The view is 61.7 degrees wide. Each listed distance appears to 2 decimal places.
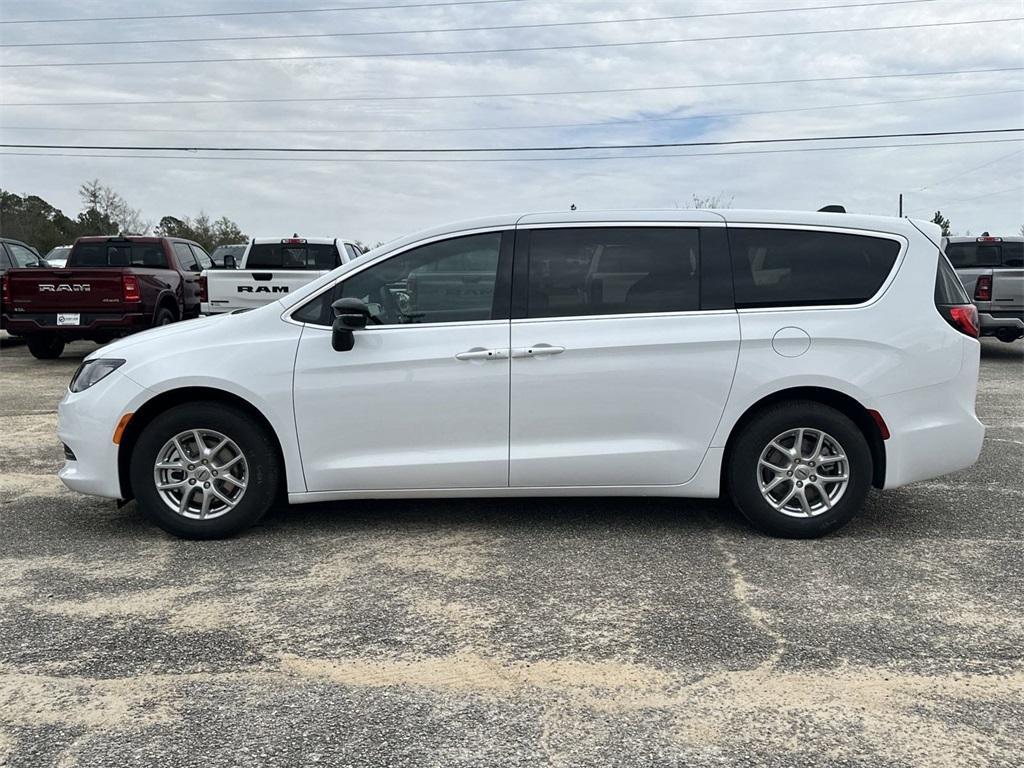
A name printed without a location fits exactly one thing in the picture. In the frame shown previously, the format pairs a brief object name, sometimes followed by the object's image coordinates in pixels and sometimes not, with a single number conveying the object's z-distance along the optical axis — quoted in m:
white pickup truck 11.46
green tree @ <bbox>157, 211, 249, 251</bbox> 60.81
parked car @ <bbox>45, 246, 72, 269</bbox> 19.95
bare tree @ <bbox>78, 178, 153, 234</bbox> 63.06
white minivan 4.64
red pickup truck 11.98
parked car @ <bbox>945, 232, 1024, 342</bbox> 12.76
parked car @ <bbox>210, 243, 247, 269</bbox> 21.61
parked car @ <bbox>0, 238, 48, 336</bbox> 14.66
